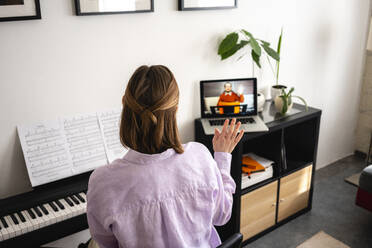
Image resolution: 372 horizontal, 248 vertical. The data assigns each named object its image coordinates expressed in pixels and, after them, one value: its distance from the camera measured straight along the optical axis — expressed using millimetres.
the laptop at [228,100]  2297
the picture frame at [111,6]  1772
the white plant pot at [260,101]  2412
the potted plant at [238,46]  2217
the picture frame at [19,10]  1595
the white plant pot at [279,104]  2390
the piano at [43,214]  1521
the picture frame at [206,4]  2082
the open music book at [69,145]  1770
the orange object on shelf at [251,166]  2328
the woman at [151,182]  1026
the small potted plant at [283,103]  2367
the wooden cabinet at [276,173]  2260
